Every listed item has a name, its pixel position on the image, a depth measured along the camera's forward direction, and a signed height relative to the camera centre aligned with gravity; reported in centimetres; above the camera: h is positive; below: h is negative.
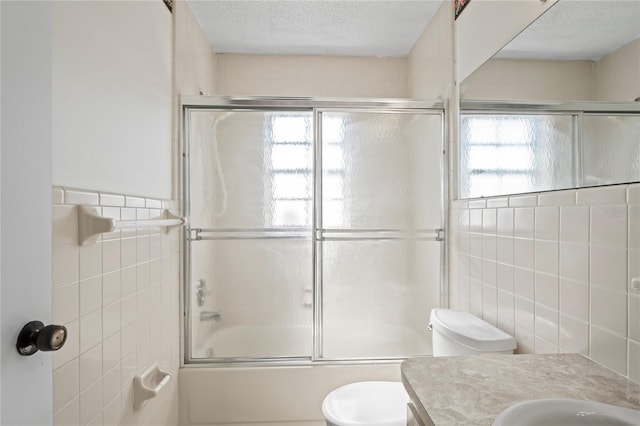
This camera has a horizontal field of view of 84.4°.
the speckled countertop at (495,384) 73 -40
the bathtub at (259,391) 186 -94
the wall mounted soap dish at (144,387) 137 -68
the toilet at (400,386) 126 -81
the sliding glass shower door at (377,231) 193 -10
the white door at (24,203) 53 +2
